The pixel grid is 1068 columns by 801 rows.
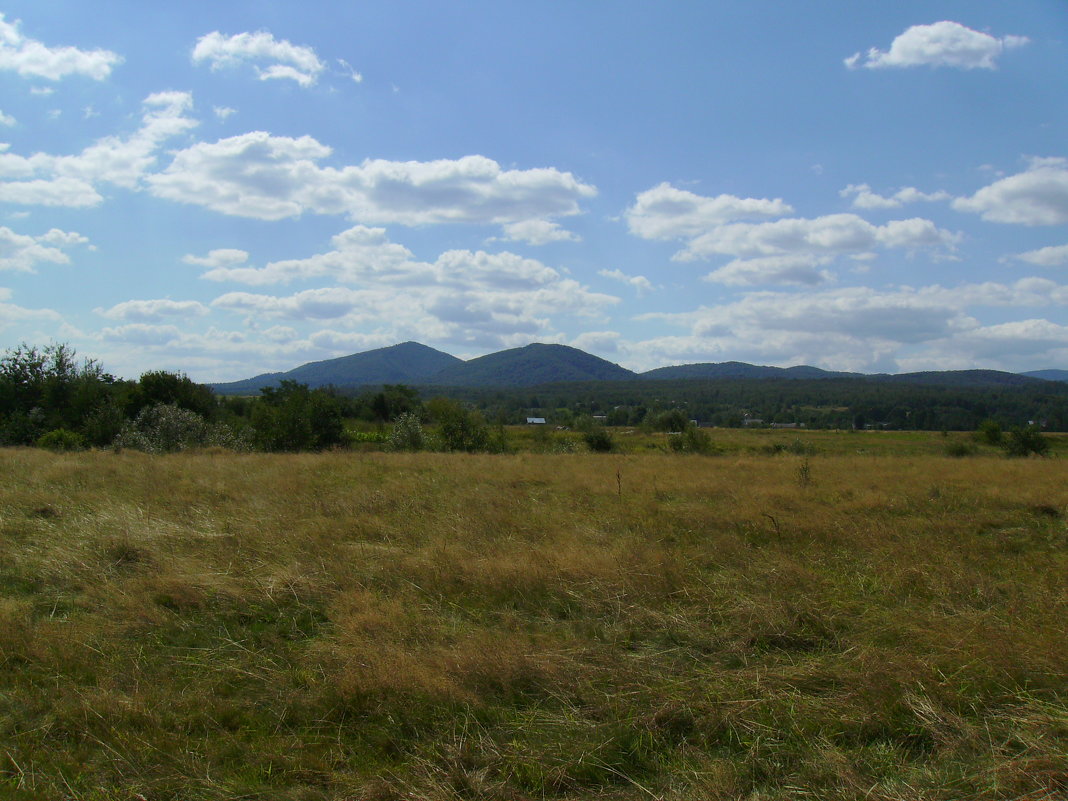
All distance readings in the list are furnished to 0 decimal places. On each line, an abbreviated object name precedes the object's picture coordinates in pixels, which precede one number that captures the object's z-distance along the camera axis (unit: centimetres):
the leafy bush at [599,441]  3411
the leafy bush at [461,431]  2953
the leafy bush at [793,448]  3719
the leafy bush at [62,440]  2370
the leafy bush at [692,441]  3312
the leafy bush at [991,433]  4334
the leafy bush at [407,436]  2875
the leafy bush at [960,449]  3900
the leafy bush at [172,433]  2395
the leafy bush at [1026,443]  3781
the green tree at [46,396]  2833
